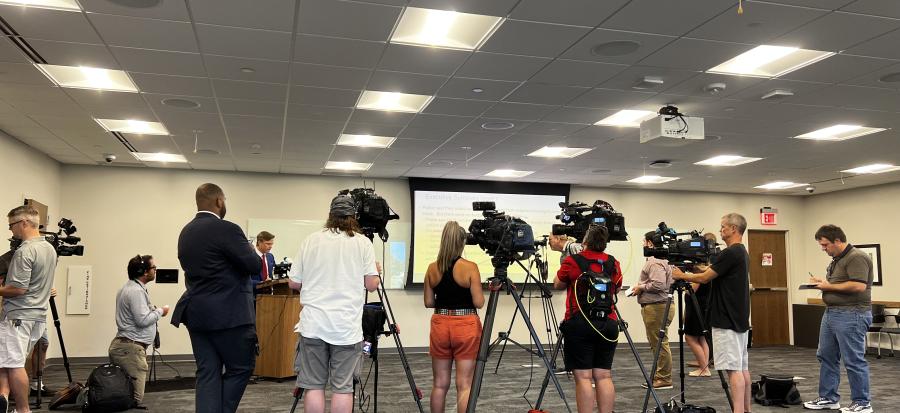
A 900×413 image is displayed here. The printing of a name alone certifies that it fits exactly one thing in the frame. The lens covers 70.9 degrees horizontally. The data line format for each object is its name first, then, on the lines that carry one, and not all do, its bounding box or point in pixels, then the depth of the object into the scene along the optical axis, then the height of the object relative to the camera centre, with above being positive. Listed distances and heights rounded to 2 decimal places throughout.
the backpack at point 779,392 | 5.66 -1.23
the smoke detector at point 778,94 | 5.34 +1.37
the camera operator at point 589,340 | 3.77 -0.51
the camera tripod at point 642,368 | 3.96 -0.76
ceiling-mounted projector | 5.80 +1.20
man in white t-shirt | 3.22 -0.31
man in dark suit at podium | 7.64 +0.09
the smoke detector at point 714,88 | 5.17 +1.38
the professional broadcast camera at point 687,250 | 4.52 +0.03
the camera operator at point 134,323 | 5.39 -0.61
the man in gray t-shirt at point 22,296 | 4.23 -0.30
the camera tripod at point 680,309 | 4.50 -0.40
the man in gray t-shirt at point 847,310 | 5.16 -0.46
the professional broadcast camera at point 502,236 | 3.54 +0.10
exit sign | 12.09 +0.75
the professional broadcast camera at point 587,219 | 4.13 +0.23
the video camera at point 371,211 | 3.92 +0.26
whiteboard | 9.86 +0.21
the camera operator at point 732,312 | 4.34 -0.40
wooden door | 11.84 -0.62
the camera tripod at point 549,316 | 3.70 -0.48
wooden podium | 6.82 -0.83
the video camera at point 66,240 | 5.43 +0.10
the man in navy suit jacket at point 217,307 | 3.21 -0.28
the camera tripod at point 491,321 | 3.16 -0.34
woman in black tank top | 3.74 -0.35
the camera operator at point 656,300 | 6.32 -0.46
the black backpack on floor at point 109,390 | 5.09 -1.12
